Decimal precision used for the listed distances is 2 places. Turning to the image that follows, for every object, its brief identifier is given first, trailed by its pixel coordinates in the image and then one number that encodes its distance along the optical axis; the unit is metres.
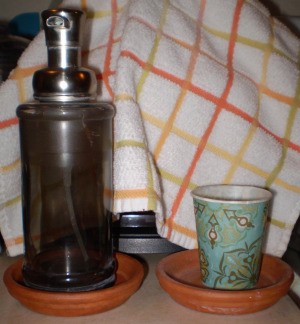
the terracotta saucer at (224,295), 0.52
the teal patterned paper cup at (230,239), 0.55
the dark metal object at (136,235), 0.68
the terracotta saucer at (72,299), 0.52
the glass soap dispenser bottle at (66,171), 0.55
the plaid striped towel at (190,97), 0.61
